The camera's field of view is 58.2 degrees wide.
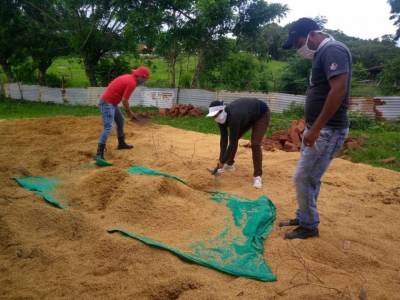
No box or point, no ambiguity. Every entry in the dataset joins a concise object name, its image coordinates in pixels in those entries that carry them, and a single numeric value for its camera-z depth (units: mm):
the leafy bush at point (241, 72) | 12962
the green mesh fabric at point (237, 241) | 2660
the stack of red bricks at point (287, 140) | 6711
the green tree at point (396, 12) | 22197
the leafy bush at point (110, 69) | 16172
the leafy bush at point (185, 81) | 14547
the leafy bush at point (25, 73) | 19281
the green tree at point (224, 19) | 10781
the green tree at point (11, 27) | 15680
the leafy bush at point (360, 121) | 8672
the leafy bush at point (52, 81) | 18703
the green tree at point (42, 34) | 15773
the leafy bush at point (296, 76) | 12297
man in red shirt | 5602
